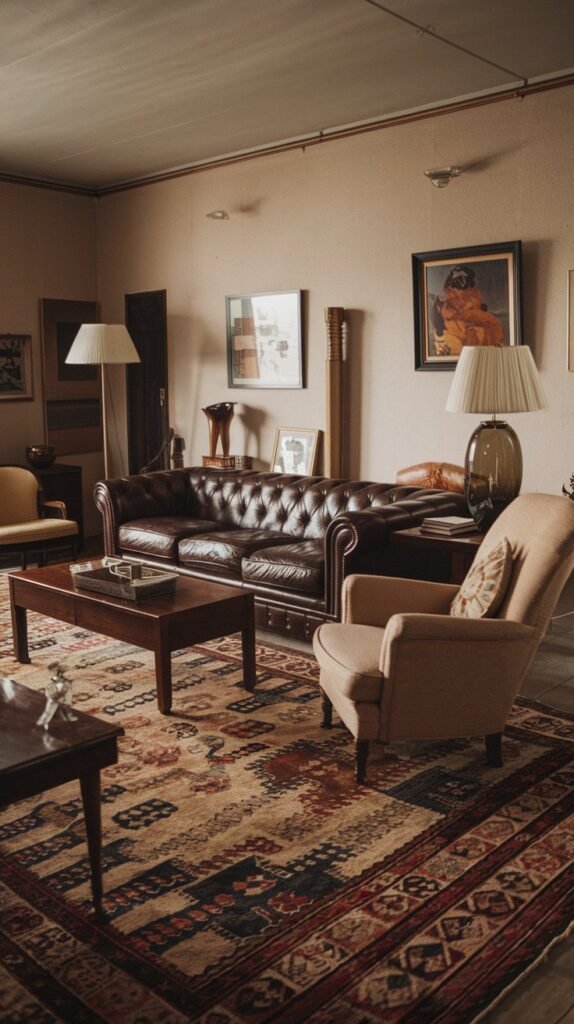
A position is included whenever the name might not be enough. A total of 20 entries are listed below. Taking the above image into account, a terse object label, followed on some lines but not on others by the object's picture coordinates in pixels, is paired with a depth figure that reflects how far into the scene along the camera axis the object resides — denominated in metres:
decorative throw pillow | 3.38
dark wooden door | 8.15
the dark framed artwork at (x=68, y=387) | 8.18
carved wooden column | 6.59
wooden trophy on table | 7.37
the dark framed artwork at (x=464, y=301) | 5.68
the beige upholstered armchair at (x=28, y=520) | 6.51
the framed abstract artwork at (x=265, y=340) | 7.02
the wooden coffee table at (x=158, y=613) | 3.96
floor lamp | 7.03
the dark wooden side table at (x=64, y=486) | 7.76
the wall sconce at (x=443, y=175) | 5.70
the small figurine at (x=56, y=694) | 2.53
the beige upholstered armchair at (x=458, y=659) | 3.18
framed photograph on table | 6.92
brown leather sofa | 4.69
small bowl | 7.74
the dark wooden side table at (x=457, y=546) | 4.23
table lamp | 4.16
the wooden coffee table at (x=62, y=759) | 2.36
